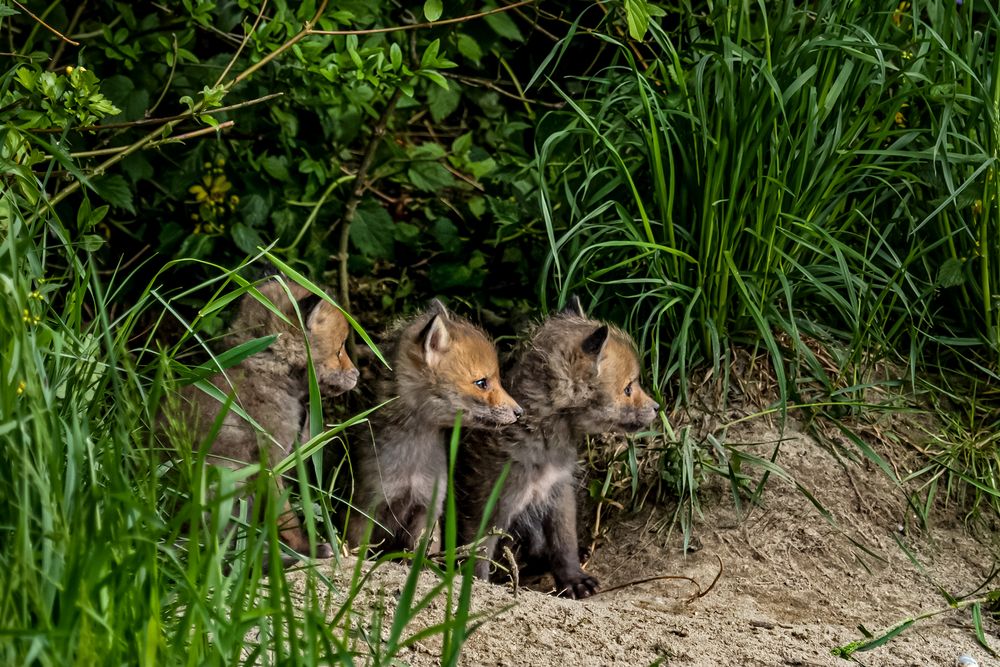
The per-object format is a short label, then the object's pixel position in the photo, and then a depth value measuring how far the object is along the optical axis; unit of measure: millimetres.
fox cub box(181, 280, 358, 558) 9742
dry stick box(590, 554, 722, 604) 9562
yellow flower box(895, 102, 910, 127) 11641
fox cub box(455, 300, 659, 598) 10422
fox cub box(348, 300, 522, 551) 10281
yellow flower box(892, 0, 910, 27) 12398
